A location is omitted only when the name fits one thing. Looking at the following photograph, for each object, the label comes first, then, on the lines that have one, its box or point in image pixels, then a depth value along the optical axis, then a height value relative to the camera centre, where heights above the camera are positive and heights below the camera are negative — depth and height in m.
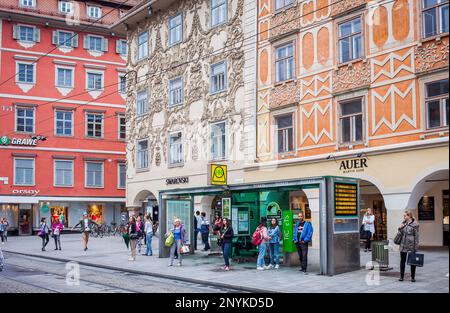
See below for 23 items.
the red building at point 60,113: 48.34 +7.68
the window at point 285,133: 27.42 +3.16
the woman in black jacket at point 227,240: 19.86 -1.41
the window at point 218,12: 31.98 +10.46
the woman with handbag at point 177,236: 21.52 -1.36
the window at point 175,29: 35.62 +10.59
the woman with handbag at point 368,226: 24.42 -1.20
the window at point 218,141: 31.72 +3.23
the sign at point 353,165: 23.58 +1.35
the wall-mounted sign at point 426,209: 26.00 -0.51
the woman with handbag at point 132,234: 23.69 -1.42
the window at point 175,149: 35.03 +3.10
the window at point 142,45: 39.12 +10.53
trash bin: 17.84 -1.73
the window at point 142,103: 38.94 +6.59
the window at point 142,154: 38.84 +3.10
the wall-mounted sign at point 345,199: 18.17 -0.02
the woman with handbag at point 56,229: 30.33 -1.50
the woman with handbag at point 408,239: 15.59 -1.11
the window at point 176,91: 35.31 +6.68
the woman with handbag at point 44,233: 30.44 -1.71
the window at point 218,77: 31.63 +6.78
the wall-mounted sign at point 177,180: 34.12 +1.16
